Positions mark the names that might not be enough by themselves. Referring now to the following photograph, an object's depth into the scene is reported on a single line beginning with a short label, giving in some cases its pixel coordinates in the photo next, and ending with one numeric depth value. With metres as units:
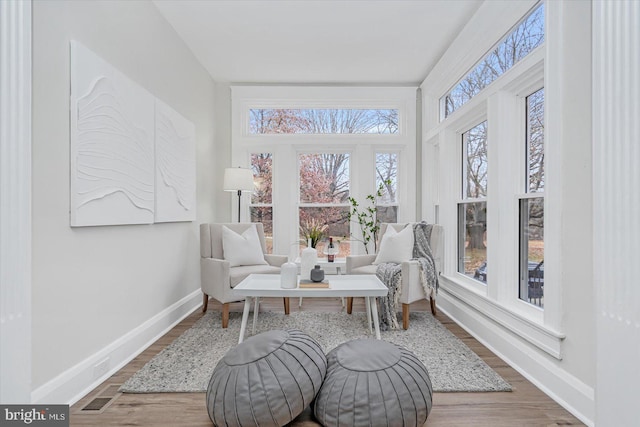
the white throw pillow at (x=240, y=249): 3.42
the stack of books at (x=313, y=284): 2.49
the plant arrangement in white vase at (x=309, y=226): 4.55
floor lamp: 3.88
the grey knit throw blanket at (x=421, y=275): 3.01
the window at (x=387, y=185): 4.58
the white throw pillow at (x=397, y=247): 3.43
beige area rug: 2.01
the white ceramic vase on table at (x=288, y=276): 2.46
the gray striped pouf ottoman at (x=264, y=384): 1.49
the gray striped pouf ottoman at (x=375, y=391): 1.47
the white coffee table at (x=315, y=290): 2.41
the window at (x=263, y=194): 4.58
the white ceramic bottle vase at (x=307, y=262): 2.71
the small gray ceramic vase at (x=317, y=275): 2.61
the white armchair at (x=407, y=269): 2.99
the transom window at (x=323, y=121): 4.54
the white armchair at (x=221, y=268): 3.02
